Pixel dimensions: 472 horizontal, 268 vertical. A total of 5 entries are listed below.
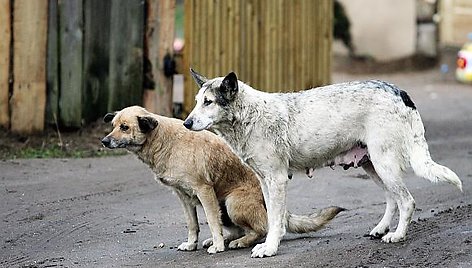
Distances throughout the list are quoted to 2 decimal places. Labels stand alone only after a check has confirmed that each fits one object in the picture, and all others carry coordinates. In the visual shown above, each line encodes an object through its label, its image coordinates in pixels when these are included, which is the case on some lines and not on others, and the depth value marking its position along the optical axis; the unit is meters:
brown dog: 8.76
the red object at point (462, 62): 21.59
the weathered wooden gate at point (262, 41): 13.98
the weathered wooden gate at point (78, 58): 12.69
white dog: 8.61
